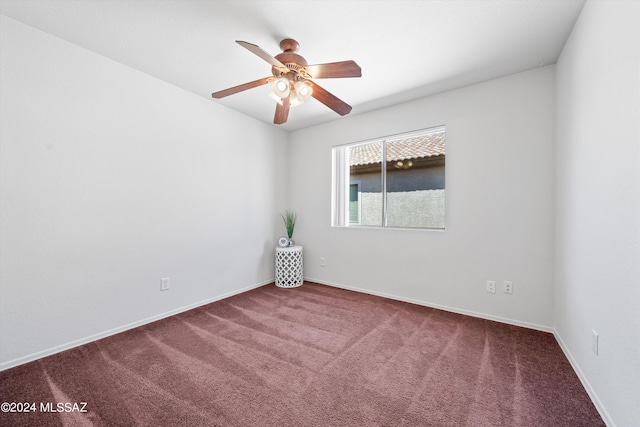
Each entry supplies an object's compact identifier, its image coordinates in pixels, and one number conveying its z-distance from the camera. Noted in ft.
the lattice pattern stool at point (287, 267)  12.31
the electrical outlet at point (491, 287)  8.49
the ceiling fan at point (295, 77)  5.81
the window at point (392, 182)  10.68
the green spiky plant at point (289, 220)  13.39
